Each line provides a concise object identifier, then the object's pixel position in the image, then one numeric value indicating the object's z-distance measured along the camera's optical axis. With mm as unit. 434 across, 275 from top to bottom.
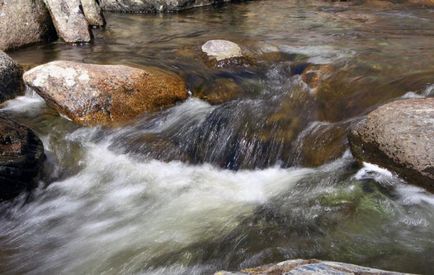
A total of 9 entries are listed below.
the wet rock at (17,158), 5047
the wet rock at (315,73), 7023
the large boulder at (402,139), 4445
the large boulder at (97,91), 6480
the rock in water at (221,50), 8195
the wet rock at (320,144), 5410
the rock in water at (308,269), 2520
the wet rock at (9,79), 7430
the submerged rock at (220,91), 7000
